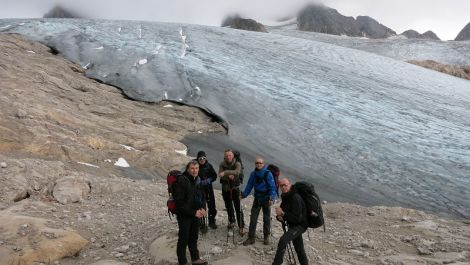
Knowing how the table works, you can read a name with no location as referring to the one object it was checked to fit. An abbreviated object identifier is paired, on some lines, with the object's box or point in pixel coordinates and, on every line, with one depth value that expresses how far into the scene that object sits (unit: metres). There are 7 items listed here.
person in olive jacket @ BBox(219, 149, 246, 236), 7.98
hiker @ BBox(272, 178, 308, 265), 6.57
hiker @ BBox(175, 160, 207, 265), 6.54
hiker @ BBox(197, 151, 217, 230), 7.99
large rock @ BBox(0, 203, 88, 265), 7.17
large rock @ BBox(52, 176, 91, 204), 9.96
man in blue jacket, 7.61
